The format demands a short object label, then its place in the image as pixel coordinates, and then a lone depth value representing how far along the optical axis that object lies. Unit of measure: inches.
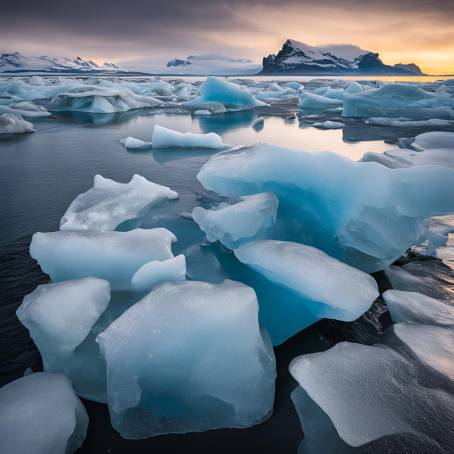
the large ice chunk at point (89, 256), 71.2
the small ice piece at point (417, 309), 69.6
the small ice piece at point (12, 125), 282.0
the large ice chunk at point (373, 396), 44.7
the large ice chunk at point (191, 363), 50.6
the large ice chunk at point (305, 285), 59.9
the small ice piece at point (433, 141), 245.6
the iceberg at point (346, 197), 80.3
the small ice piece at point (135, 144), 238.2
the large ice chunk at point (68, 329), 54.1
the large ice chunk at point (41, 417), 41.3
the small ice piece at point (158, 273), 64.6
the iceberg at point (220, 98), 493.7
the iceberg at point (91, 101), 463.5
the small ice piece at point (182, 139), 233.1
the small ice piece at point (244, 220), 80.6
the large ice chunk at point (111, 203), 99.1
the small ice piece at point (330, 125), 364.2
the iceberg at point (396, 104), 429.4
